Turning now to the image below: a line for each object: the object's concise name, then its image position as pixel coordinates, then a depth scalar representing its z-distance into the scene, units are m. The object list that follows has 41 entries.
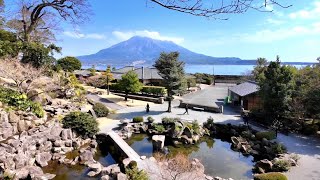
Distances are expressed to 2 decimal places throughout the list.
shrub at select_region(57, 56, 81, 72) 38.69
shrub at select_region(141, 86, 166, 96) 31.54
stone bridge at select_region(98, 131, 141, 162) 13.29
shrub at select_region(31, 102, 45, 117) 16.58
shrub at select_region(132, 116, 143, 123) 20.29
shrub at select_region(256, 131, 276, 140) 16.28
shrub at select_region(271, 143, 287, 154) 14.07
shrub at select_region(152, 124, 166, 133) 18.91
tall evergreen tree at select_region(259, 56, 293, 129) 18.29
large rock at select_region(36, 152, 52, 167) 13.16
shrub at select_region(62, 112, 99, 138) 16.41
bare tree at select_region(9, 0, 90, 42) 11.76
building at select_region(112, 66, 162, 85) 38.56
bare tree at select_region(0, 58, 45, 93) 18.32
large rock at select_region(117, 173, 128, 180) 10.62
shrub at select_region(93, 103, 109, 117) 22.23
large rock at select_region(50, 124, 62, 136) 15.27
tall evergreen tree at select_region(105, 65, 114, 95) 33.90
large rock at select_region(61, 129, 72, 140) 15.52
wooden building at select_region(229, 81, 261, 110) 23.16
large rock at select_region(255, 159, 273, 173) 12.50
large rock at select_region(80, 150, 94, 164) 13.66
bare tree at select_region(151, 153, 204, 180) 9.88
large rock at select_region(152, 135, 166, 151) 15.94
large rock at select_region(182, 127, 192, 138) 17.91
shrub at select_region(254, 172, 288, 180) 10.35
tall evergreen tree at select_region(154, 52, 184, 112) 23.34
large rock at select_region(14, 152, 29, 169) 11.99
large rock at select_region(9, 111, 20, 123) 14.34
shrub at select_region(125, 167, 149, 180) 9.96
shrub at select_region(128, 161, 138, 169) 11.44
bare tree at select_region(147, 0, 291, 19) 3.66
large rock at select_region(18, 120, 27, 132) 14.62
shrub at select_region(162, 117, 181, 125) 18.95
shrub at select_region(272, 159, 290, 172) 11.98
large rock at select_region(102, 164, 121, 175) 11.47
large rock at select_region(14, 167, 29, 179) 11.09
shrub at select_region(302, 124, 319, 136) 17.59
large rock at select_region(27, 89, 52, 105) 18.78
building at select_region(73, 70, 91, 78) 42.31
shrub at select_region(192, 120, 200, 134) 18.67
